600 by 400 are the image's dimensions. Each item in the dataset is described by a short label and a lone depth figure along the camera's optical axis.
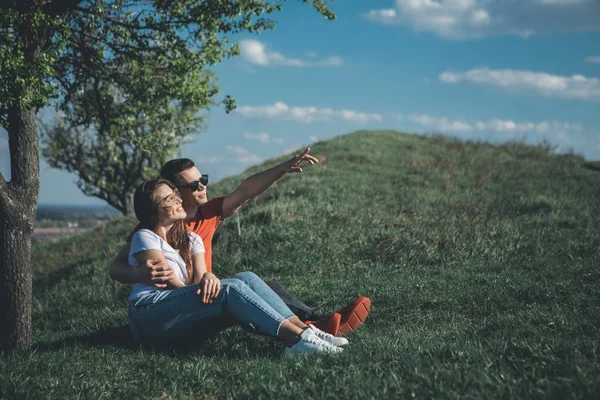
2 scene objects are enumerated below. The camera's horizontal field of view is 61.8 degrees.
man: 4.80
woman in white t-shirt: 4.34
